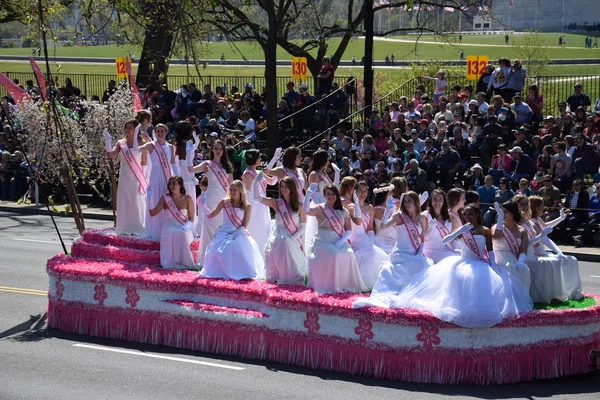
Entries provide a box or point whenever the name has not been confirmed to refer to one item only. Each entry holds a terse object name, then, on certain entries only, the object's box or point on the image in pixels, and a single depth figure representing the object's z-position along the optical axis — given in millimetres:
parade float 10547
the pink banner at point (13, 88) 15828
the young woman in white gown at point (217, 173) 14516
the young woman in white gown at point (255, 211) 14547
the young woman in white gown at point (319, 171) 13875
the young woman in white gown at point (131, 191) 14406
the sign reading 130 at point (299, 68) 28609
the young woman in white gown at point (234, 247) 12438
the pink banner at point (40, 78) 14422
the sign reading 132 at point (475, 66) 25781
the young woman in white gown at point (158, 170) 14234
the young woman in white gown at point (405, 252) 11477
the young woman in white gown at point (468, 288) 10461
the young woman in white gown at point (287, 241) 12359
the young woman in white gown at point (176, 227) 13234
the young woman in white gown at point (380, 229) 13281
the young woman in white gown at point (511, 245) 11453
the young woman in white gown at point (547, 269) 11656
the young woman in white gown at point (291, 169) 14031
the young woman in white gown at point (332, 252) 11773
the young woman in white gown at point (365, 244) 12555
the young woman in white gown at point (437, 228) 12156
